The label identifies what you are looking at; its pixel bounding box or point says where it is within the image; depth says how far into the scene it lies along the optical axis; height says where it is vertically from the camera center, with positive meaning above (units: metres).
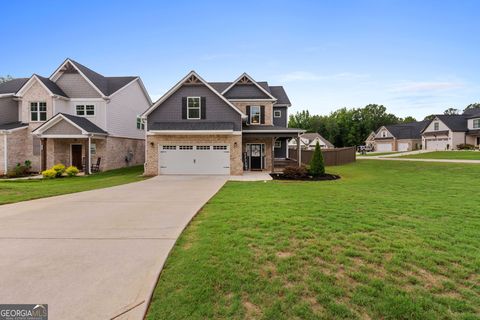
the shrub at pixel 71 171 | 18.56 -1.15
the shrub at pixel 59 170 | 18.25 -1.03
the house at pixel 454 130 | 41.62 +3.70
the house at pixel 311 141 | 62.00 +3.07
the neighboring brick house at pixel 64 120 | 19.58 +2.98
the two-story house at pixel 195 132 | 18.03 +1.57
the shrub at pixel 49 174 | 17.88 -1.28
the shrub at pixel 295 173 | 15.78 -1.23
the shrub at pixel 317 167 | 16.20 -0.88
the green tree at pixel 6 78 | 50.72 +16.09
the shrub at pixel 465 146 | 40.03 +0.92
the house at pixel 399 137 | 53.94 +3.39
